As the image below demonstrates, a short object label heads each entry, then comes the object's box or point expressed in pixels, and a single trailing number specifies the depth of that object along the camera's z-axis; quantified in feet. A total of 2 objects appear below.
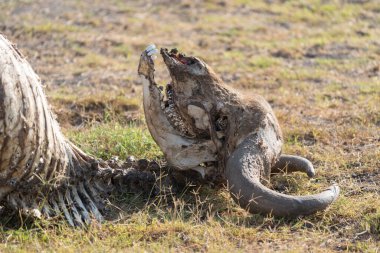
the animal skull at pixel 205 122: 36.11
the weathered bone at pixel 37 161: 32.30
